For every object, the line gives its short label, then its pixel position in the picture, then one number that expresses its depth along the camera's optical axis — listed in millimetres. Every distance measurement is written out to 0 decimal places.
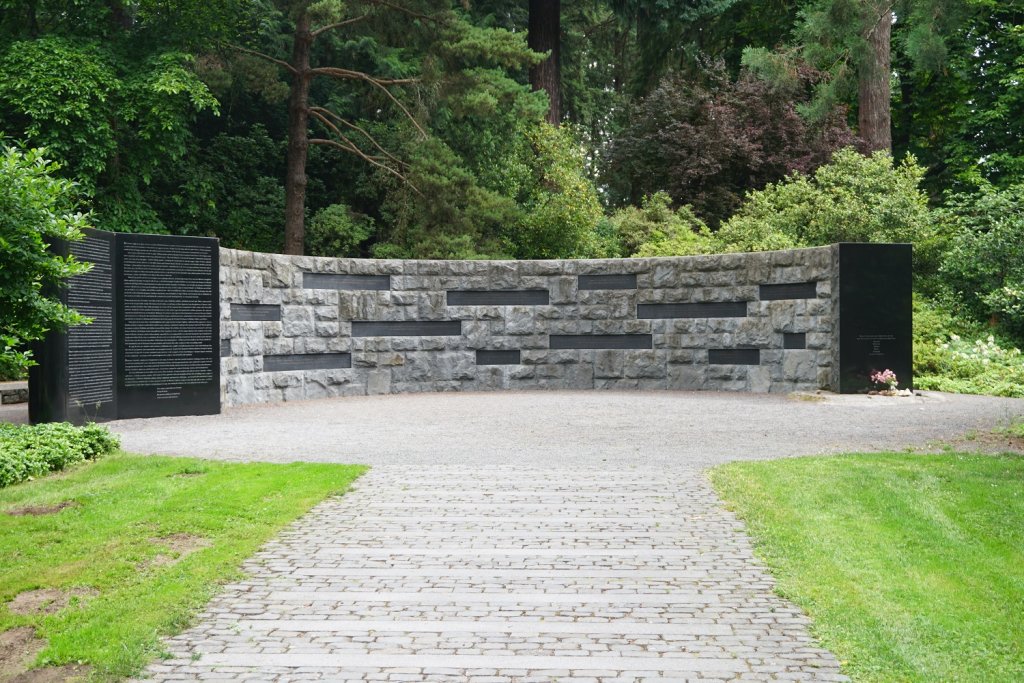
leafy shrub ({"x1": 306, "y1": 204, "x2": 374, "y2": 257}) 23875
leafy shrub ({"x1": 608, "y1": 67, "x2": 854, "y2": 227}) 24047
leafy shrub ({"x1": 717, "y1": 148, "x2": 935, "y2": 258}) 18500
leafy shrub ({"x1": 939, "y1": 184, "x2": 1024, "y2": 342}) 17344
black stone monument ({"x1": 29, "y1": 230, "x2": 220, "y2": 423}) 10844
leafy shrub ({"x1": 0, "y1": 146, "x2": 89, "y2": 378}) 8055
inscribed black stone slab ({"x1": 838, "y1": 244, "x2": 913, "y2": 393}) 14258
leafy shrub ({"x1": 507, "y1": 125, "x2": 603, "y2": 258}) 22453
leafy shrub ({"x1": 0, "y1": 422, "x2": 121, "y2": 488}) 7934
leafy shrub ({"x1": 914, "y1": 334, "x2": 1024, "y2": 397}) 14664
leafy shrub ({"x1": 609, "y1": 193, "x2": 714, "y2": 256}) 20562
